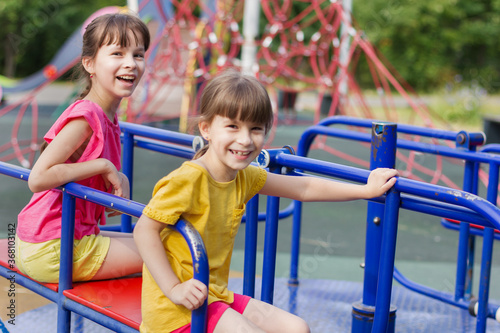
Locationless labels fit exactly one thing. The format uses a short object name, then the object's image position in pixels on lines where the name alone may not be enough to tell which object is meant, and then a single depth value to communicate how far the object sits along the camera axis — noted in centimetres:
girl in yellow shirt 221
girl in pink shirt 246
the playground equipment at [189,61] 785
